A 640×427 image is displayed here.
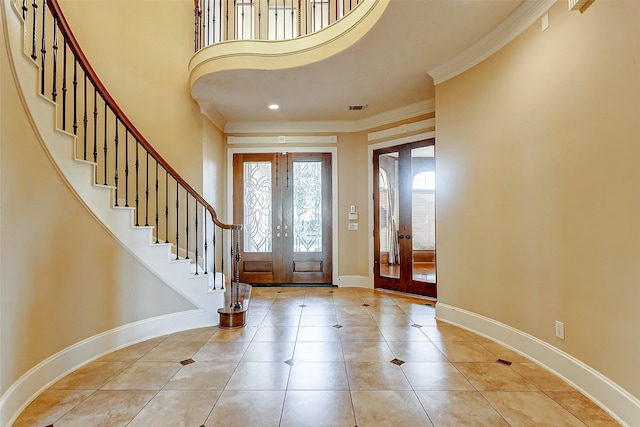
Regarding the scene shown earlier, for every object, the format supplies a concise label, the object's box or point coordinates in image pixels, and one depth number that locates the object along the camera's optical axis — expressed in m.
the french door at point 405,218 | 4.64
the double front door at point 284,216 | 5.56
